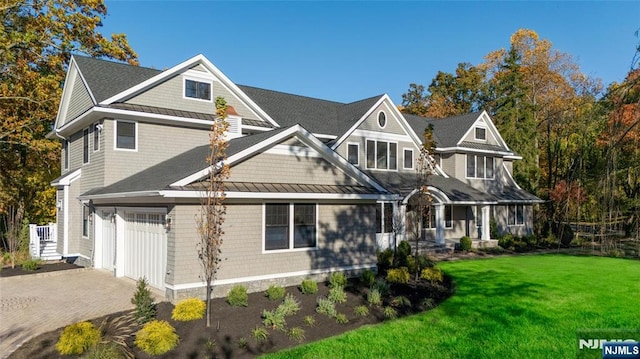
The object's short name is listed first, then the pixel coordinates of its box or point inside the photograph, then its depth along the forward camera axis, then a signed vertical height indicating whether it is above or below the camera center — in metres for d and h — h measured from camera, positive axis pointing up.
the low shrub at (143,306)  9.02 -2.40
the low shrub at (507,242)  24.83 -2.75
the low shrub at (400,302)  10.85 -2.77
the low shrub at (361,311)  10.07 -2.78
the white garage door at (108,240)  15.21 -1.65
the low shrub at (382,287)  11.63 -2.57
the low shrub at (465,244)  22.58 -2.60
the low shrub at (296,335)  8.48 -2.84
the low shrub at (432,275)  13.64 -2.60
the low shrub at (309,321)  9.25 -2.78
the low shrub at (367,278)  12.70 -2.52
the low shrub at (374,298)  10.86 -2.66
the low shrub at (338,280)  12.54 -2.52
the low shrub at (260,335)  8.31 -2.80
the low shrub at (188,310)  9.32 -2.58
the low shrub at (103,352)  6.93 -2.62
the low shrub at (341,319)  9.52 -2.80
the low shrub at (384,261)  15.95 -2.48
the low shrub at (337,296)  10.87 -2.60
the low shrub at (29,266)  15.84 -2.63
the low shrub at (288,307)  9.61 -2.59
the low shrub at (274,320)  8.98 -2.70
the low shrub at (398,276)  13.21 -2.54
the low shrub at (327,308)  9.88 -2.67
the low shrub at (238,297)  10.43 -2.54
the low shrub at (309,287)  11.75 -2.55
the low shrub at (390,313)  10.05 -2.83
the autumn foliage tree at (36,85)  22.41 +6.03
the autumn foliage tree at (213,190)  9.16 +0.11
